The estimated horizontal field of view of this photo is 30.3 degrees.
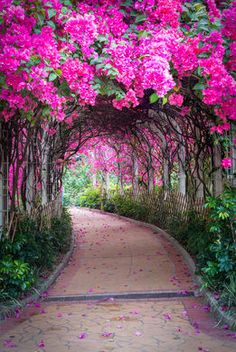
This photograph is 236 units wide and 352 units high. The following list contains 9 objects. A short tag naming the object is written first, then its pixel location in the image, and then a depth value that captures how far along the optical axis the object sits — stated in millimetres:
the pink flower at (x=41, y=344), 3868
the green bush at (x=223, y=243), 4727
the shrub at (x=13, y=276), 4926
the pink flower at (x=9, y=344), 3906
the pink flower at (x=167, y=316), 4684
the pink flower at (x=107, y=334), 4141
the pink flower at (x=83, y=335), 4078
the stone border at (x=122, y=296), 5590
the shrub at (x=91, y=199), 20277
